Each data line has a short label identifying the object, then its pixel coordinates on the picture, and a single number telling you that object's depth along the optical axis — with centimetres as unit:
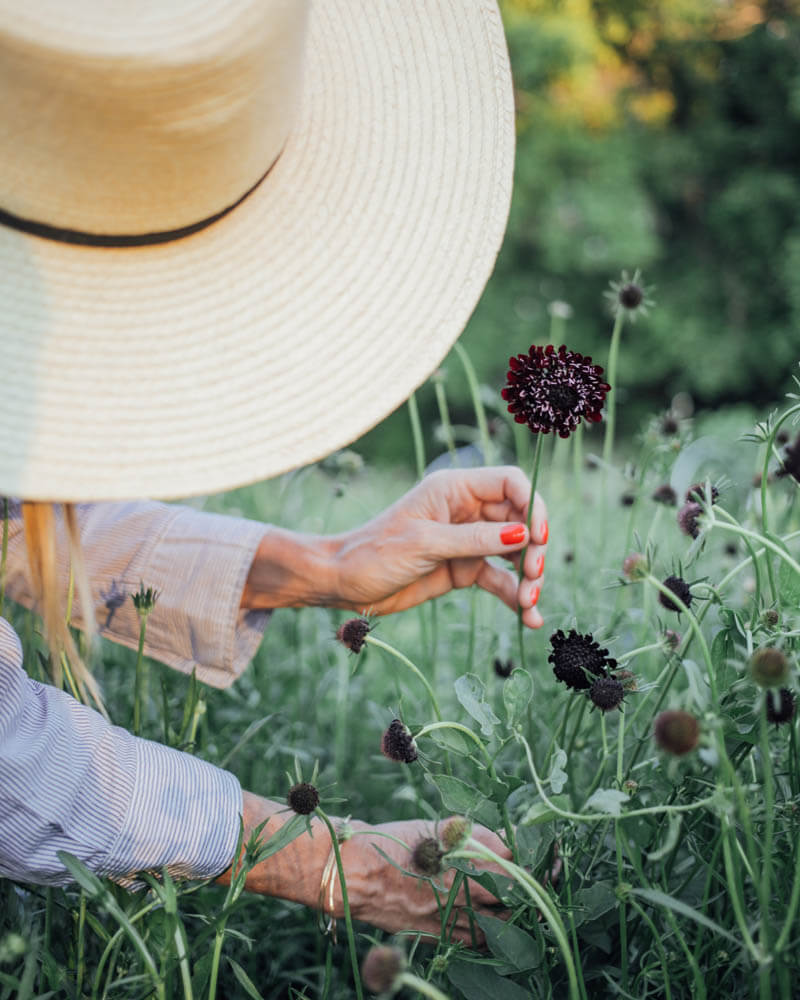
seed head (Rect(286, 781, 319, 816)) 78
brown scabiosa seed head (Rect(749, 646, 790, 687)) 60
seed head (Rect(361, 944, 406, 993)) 59
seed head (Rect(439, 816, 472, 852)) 68
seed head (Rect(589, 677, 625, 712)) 75
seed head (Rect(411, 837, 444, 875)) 71
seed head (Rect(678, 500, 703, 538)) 88
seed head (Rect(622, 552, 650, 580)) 69
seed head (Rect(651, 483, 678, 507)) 124
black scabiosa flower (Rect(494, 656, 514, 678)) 124
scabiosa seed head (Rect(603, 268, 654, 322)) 120
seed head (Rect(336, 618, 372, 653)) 86
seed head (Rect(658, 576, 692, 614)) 82
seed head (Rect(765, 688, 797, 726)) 73
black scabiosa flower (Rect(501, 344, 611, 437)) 81
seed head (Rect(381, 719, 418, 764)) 77
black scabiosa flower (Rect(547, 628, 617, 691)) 78
